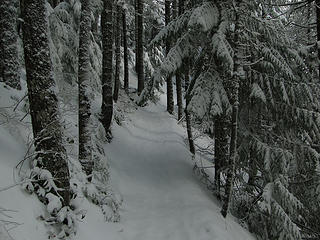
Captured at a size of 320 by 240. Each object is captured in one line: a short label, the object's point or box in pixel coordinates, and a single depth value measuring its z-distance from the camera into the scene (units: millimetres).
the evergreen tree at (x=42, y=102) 4785
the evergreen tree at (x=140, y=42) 16667
